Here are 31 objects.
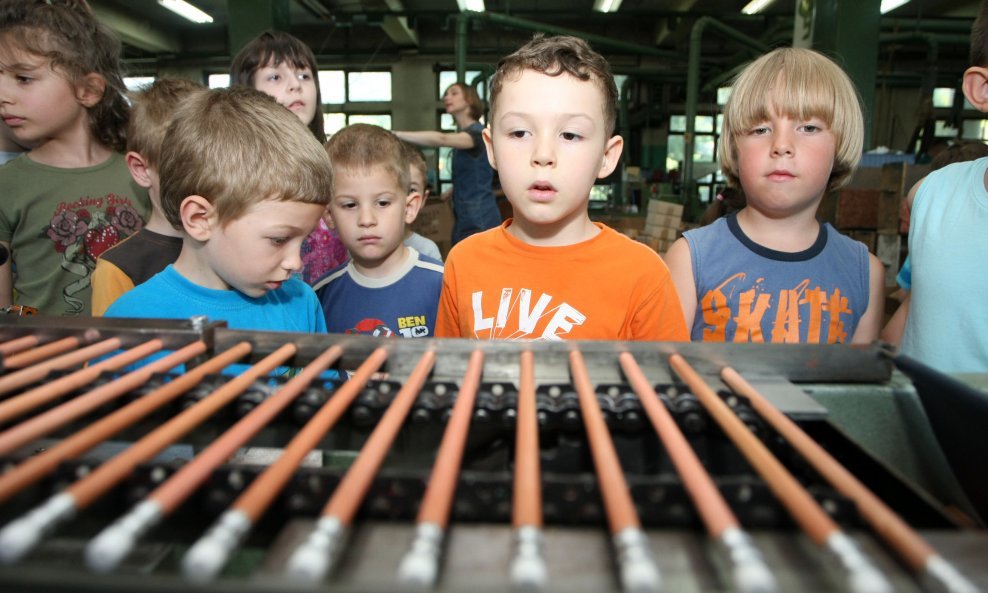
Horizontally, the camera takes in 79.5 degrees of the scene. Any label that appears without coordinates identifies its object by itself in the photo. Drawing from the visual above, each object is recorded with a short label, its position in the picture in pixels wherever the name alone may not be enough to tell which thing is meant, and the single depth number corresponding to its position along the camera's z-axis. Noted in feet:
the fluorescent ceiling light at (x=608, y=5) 26.95
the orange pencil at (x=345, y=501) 1.10
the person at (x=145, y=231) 4.54
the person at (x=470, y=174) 13.30
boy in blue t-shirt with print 5.29
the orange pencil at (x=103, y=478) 1.13
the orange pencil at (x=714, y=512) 1.05
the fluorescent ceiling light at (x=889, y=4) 22.02
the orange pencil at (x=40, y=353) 2.20
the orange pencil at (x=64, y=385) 1.78
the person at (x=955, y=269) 4.01
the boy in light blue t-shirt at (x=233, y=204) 3.65
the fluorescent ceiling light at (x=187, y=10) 25.64
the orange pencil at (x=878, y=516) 1.10
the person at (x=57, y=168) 5.26
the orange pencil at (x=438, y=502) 1.10
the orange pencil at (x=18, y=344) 2.37
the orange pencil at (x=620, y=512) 1.06
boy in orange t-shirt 3.75
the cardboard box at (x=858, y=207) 12.70
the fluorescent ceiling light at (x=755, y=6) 26.16
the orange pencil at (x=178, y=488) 1.10
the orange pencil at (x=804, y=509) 1.08
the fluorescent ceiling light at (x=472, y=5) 25.05
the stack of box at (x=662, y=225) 14.76
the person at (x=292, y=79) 6.28
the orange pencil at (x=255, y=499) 1.08
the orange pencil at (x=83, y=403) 1.60
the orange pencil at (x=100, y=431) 1.36
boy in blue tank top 4.32
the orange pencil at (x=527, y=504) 1.08
